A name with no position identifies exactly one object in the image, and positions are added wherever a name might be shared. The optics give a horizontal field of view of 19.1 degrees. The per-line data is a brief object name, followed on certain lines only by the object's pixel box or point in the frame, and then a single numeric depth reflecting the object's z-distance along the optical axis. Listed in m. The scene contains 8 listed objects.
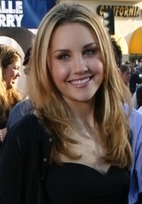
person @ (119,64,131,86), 5.42
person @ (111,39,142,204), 1.51
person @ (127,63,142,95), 8.53
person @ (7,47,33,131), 2.30
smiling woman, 1.42
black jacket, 1.42
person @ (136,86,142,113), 3.94
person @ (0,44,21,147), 3.28
